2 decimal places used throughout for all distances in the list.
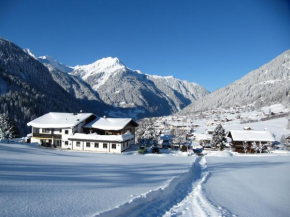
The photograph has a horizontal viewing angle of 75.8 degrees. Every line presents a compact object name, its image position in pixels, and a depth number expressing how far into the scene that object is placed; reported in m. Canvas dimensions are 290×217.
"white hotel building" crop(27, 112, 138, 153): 35.44
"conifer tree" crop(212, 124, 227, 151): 49.03
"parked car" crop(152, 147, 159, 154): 34.97
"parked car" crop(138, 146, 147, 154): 33.69
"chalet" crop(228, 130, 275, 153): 48.05
